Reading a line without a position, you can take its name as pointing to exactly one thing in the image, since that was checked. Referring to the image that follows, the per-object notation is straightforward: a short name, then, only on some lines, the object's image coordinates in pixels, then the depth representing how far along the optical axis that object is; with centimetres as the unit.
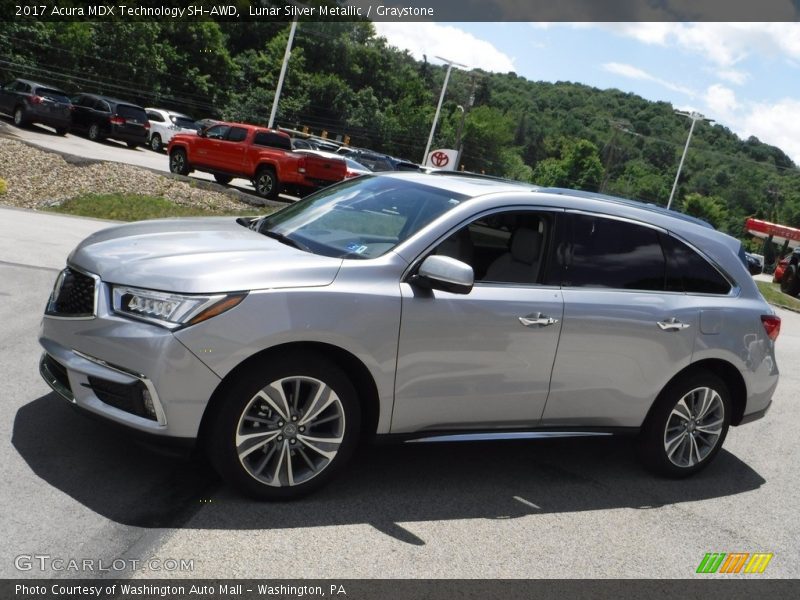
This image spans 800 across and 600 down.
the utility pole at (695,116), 6528
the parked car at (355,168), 2899
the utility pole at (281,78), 4319
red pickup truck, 2272
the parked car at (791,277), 2936
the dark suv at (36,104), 3070
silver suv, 437
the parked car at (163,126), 3666
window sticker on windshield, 498
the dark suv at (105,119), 3309
